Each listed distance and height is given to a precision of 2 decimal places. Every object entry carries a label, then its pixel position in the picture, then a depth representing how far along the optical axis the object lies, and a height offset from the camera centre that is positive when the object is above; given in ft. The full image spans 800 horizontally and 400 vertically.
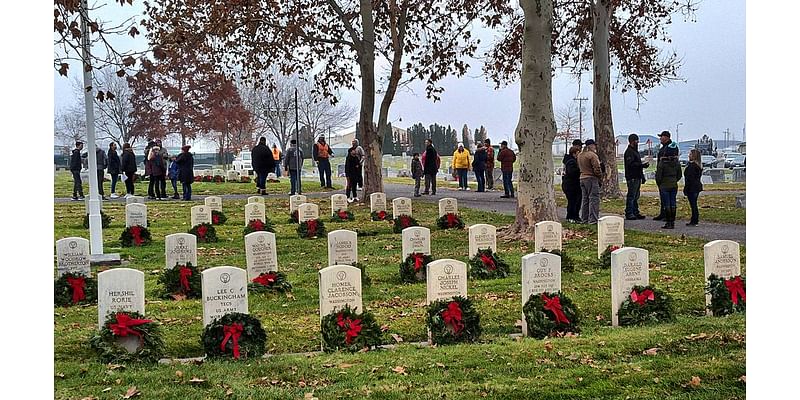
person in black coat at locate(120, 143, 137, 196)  81.25 +0.48
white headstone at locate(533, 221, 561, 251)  36.01 -2.98
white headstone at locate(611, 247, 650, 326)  25.91 -3.30
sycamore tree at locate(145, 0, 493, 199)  66.95 +11.08
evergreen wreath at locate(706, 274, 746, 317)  26.66 -4.16
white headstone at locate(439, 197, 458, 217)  55.52 -2.56
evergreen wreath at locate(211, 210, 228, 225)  58.70 -3.33
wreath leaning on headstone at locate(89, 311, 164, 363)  21.81 -4.36
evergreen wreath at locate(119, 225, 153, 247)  47.39 -3.67
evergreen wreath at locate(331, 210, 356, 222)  59.36 -3.34
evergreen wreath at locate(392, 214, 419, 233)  52.37 -3.36
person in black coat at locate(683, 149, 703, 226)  49.19 -0.73
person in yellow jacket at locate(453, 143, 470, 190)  95.86 +0.73
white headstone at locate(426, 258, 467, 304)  24.41 -3.22
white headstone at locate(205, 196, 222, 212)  59.88 -2.35
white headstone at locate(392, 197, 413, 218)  55.31 -2.52
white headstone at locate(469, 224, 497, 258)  36.06 -2.98
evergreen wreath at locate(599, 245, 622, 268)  37.45 -4.10
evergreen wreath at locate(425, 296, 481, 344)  23.80 -4.36
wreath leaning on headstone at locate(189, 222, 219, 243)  48.93 -3.60
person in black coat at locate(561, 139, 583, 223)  56.29 -1.26
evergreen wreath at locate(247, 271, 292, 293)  31.76 -4.30
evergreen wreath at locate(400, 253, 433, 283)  34.30 -4.07
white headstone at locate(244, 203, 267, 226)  52.32 -2.51
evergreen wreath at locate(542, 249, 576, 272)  36.17 -4.20
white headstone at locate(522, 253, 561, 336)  25.14 -3.22
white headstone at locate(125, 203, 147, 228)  49.55 -2.58
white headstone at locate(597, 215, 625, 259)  38.19 -2.99
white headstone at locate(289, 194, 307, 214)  62.75 -2.33
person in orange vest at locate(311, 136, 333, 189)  92.38 +1.16
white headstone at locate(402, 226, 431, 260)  34.91 -2.95
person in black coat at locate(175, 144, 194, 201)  80.64 -0.07
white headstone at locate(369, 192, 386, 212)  61.93 -2.51
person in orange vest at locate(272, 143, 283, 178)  114.11 +1.93
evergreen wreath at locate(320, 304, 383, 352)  23.02 -4.44
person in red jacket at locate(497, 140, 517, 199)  82.58 +0.09
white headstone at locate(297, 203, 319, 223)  52.19 -2.66
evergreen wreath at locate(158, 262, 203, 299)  31.63 -4.18
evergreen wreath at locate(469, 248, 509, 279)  34.71 -4.10
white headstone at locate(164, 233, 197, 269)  32.73 -3.00
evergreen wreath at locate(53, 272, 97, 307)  29.66 -4.17
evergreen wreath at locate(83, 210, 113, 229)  56.75 -3.30
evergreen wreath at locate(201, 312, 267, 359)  22.27 -4.43
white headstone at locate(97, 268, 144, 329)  22.48 -3.17
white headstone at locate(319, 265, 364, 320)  23.21 -3.26
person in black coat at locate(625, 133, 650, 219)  55.93 -0.25
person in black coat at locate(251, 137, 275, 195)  84.02 +0.92
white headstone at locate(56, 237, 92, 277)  30.27 -2.98
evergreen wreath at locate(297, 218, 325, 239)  50.44 -3.59
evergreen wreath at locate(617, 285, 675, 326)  25.77 -4.38
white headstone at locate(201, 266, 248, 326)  22.66 -3.24
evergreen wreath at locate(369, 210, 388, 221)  59.62 -3.33
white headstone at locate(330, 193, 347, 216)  60.70 -2.48
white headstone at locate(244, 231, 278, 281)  32.55 -3.20
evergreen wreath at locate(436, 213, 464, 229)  54.29 -3.52
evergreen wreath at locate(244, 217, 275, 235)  49.55 -3.36
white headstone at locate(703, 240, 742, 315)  26.94 -3.03
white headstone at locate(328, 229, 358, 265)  33.35 -3.05
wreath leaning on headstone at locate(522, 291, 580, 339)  24.56 -4.37
